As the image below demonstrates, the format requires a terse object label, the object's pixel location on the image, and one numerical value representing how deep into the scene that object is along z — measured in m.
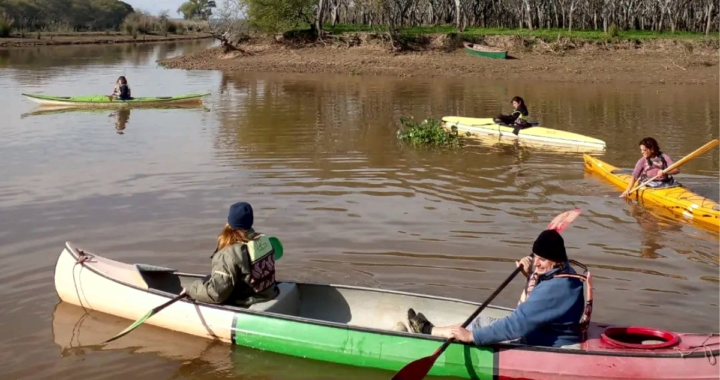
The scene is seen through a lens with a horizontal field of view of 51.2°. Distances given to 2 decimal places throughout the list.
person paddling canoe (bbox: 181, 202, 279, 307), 6.68
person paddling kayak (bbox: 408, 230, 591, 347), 5.57
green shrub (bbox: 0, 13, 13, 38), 64.00
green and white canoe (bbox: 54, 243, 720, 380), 5.73
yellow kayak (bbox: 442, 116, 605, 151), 16.48
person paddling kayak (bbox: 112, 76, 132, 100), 22.80
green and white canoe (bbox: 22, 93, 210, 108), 22.61
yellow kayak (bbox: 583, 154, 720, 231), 10.55
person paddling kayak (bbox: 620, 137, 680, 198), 11.76
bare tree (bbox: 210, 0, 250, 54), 45.88
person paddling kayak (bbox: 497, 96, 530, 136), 17.42
